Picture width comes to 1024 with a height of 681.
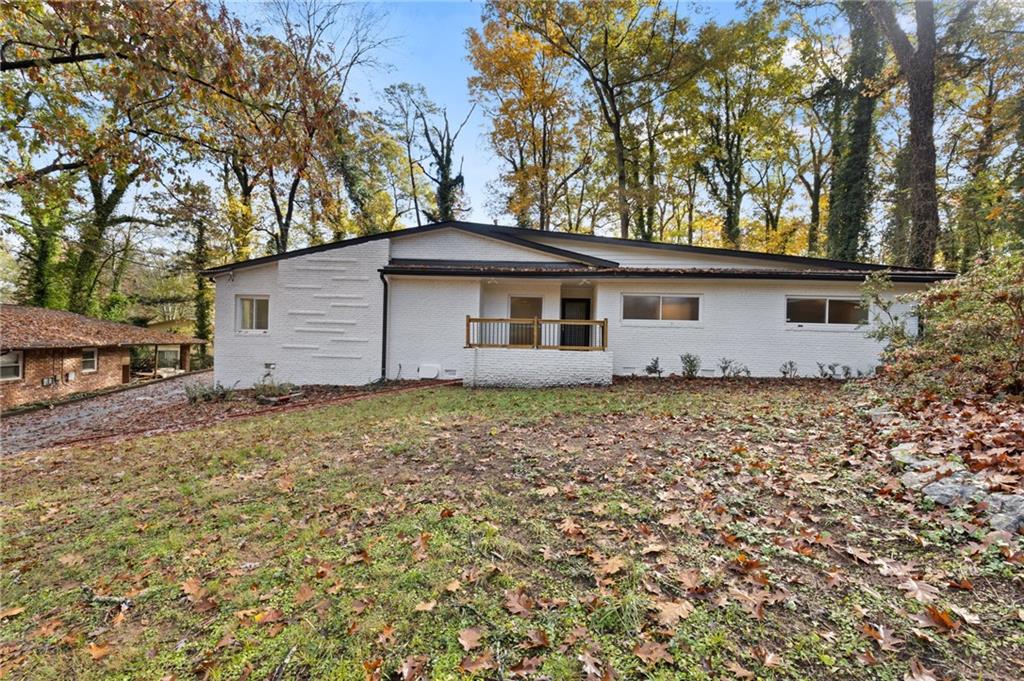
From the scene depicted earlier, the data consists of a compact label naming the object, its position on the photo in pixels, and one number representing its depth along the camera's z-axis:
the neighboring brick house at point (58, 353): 14.89
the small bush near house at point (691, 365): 11.10
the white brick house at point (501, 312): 11.03
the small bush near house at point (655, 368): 11.30
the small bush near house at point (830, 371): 10.92
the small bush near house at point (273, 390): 10.59
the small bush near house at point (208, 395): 10.79
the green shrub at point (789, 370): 11.11
